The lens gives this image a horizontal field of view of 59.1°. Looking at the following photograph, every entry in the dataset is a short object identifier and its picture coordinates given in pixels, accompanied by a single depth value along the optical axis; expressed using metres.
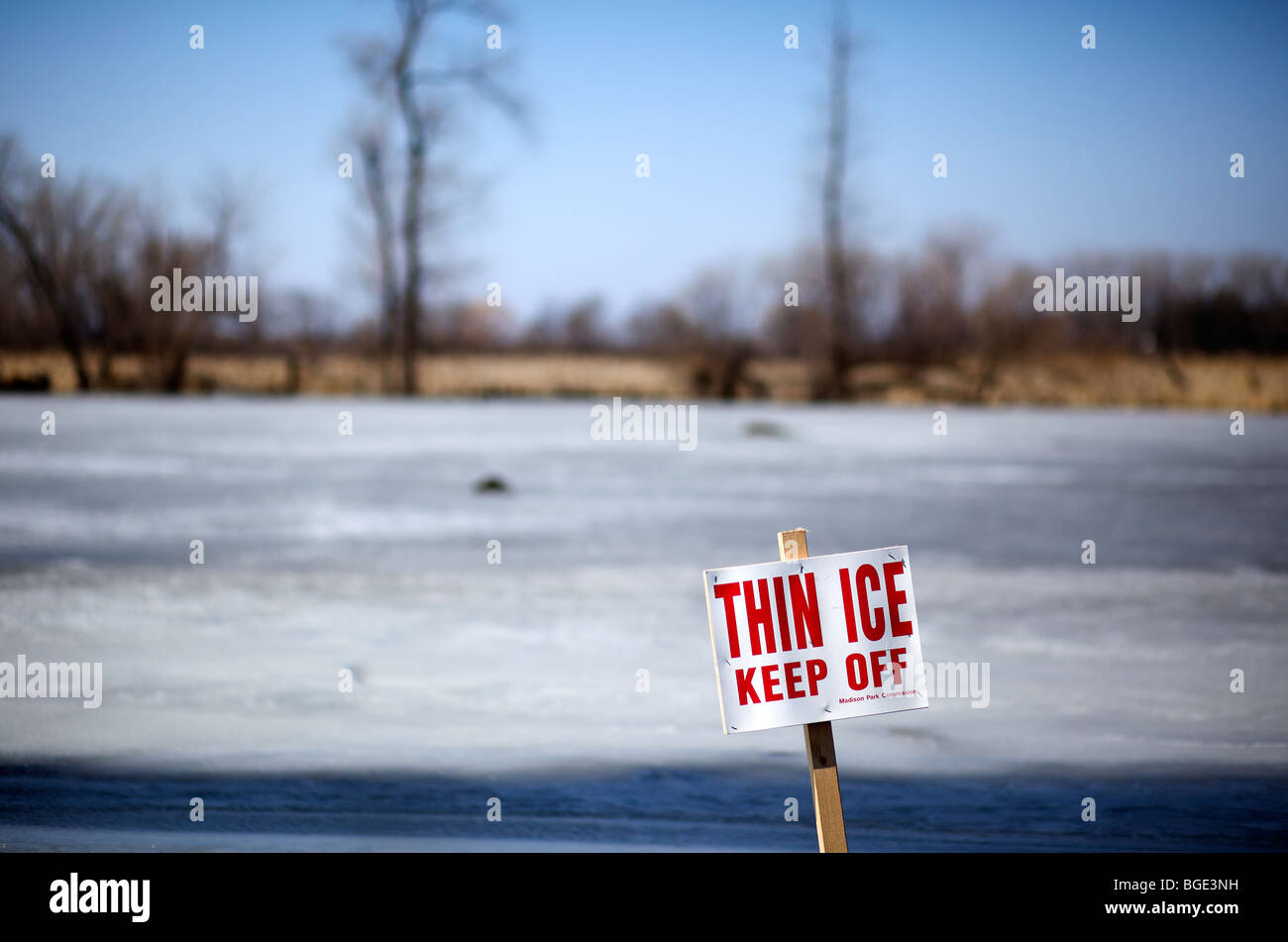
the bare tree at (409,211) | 20.31
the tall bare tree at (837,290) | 20.12
